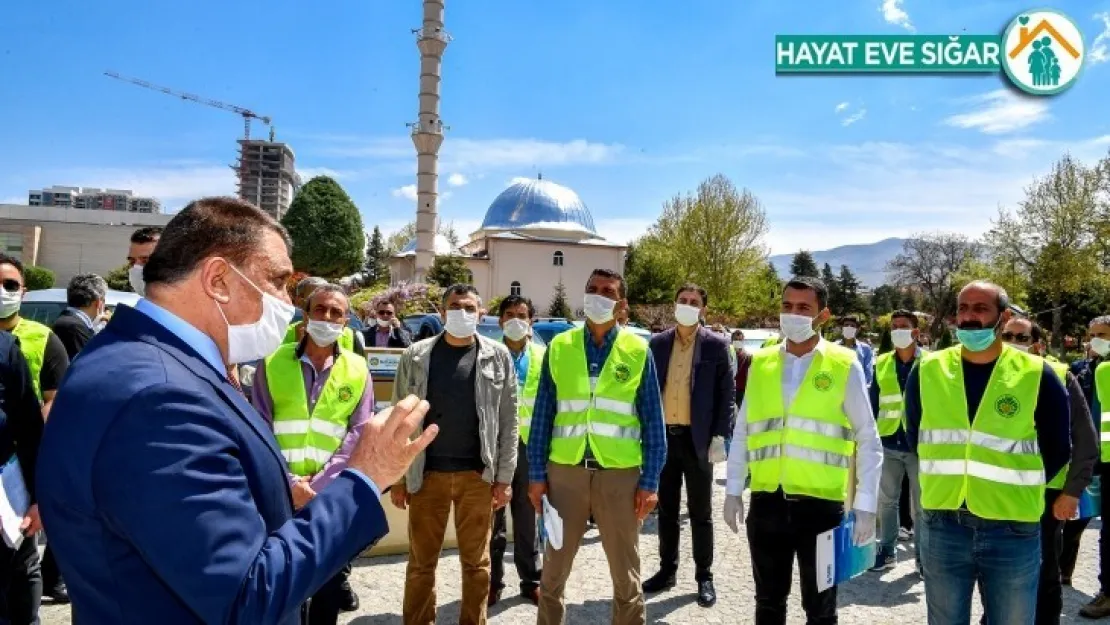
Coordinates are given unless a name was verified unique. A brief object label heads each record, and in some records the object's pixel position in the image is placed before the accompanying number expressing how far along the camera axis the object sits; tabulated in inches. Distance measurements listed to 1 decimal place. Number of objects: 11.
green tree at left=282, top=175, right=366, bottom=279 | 2064.5
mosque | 2164.1
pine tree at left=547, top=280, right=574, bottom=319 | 1984.5
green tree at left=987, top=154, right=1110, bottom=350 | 1321.4
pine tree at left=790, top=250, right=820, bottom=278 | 2655.0
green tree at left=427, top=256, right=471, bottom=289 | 1644.9
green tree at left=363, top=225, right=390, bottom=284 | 2694.4
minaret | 1913.1
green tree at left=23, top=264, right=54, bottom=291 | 2014.0
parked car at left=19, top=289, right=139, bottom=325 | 477.7
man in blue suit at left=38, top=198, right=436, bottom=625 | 51.8
